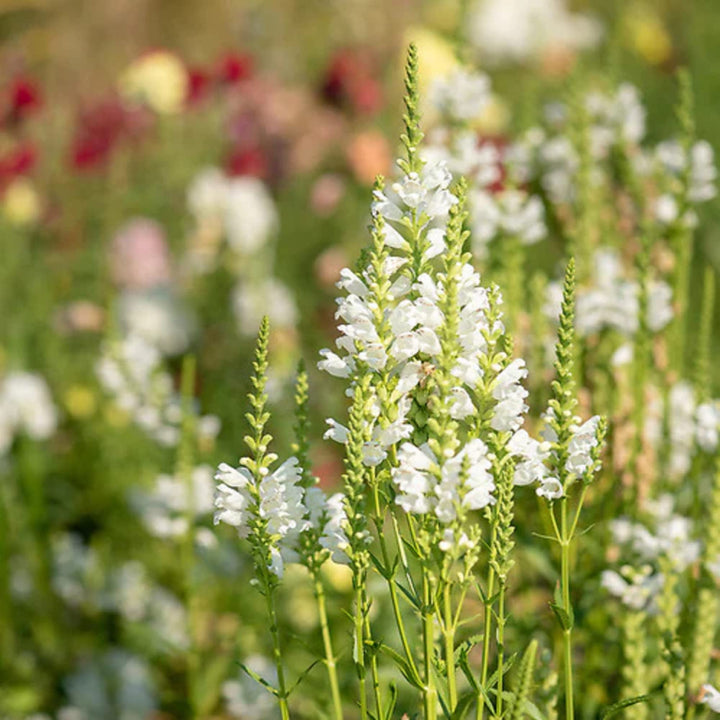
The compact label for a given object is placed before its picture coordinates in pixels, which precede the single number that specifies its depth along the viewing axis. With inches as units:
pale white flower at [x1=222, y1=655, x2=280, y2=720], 155.3
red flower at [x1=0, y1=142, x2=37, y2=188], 264.7
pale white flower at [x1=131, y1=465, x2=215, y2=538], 168.6
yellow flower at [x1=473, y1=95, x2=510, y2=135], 344.5
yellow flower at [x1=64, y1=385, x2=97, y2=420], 258.1
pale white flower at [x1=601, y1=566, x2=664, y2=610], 123.3
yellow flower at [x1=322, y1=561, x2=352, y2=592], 178.4
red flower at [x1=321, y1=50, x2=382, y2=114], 296.5
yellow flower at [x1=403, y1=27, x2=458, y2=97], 292.0
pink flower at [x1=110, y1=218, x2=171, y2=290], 295.1
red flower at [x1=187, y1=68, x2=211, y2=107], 274.1
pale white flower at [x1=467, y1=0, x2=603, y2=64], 468.8
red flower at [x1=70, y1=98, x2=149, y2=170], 273.4
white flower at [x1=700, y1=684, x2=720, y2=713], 95.1
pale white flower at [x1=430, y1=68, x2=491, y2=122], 161.0
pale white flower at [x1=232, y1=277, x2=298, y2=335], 278.8
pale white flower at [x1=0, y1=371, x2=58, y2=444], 227.9
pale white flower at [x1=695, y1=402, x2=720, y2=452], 132.0
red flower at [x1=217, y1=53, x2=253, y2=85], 276.2
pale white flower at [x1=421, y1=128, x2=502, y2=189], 158.1
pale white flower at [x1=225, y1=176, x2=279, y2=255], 298.8
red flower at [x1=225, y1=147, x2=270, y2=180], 294.7
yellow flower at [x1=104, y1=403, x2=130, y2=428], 249.8
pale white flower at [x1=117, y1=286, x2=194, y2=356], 282.7
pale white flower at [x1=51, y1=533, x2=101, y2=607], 212.2
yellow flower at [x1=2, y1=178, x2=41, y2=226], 284.8
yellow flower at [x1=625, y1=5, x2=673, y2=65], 429.7
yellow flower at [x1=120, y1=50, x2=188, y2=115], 273.9
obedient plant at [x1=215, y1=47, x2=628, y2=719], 81.0
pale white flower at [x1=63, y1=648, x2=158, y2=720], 187.6
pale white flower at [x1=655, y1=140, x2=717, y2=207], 154.9
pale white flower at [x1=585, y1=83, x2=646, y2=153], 186.7
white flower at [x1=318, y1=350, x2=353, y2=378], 87.9
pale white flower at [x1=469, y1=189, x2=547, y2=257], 159.6
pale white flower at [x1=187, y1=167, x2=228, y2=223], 303.4
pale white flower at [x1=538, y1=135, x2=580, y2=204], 185.8
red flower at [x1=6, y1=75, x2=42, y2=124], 259.1
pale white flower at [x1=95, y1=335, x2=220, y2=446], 173.0
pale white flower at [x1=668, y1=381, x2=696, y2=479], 164.4
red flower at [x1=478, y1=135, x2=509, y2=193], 226.5
